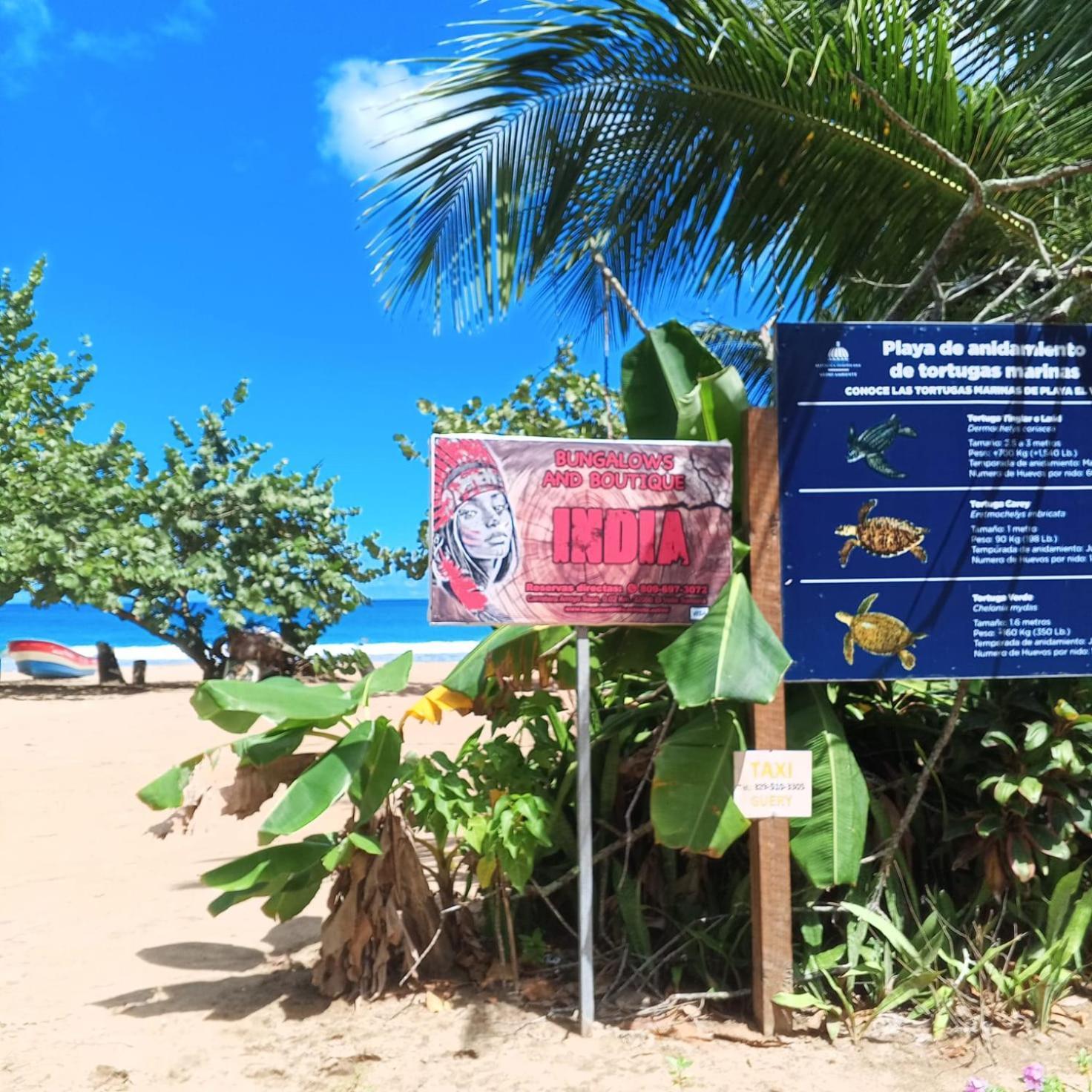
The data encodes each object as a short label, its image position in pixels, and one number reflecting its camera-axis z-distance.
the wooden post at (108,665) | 18.81
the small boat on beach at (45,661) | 22.22
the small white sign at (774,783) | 3.59
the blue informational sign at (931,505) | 3.76
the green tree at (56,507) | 16.25
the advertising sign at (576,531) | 3.67
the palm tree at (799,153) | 4.43
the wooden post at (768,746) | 3.64
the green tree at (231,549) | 17.00
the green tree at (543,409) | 10.56
